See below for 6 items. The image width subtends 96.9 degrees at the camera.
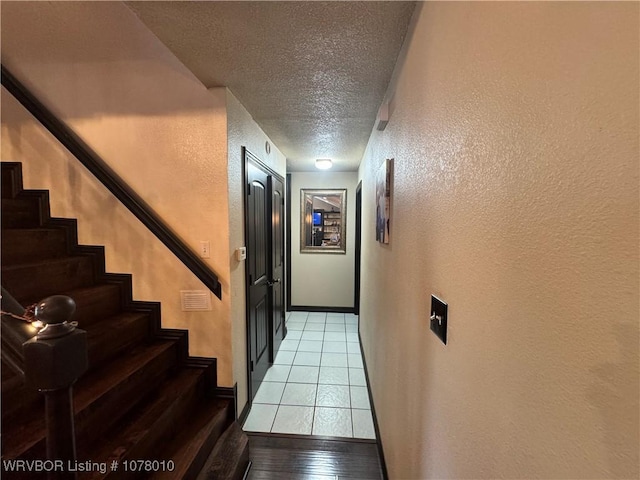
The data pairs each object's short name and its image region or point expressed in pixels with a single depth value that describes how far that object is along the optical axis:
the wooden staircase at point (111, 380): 1.27
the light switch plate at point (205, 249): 1.96
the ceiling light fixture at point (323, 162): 3.81
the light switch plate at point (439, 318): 0.85
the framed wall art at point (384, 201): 1.67
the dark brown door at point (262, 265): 2.37
